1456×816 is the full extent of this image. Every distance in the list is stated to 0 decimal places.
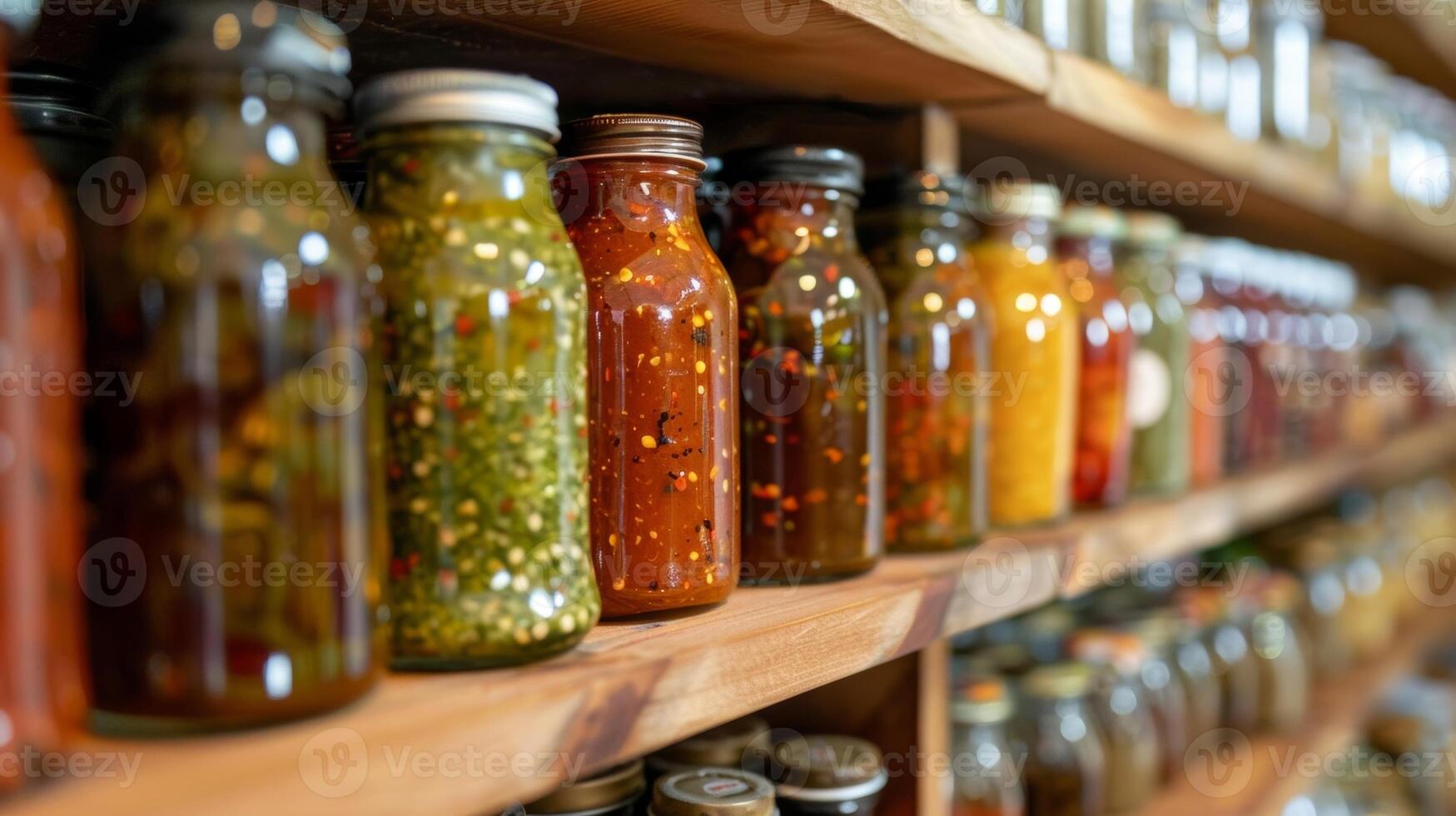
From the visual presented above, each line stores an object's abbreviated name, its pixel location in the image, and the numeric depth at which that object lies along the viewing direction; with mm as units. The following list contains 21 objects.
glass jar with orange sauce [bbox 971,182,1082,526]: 1001
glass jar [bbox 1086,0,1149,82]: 1186
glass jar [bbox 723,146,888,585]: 766
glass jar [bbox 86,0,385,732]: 425
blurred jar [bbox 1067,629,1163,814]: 1298
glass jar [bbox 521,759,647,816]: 748
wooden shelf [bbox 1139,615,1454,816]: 1384
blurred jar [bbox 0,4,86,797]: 377
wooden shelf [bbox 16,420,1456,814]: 404
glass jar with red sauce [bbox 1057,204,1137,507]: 1147
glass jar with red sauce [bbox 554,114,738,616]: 643
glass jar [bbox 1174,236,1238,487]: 1373
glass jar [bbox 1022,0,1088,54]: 1069
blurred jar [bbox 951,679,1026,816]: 1119
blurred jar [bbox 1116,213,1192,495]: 1229
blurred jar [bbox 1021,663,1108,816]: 1206
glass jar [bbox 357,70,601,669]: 528
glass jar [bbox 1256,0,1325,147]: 1647
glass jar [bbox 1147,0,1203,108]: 1340
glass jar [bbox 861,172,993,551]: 885
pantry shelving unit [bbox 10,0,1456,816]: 436
